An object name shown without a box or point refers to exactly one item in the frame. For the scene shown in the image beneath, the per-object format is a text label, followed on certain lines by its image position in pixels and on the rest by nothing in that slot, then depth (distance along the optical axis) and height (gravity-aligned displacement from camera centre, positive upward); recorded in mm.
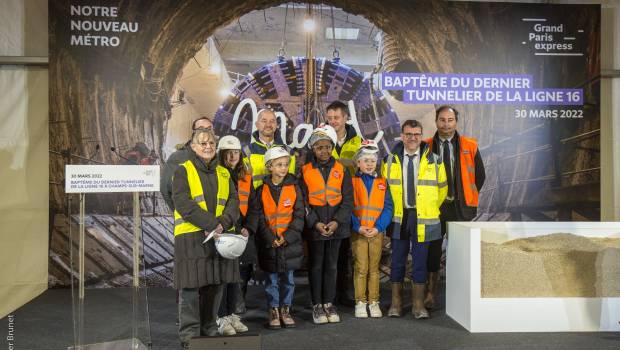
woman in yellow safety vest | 3201 -384
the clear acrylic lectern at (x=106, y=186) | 3051 -104
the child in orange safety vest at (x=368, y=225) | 4219 -445
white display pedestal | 3740 -1000
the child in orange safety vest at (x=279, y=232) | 3871 -460
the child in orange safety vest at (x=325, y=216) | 4070 -363
